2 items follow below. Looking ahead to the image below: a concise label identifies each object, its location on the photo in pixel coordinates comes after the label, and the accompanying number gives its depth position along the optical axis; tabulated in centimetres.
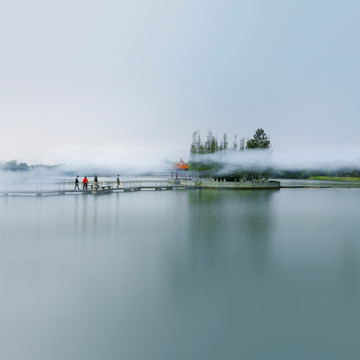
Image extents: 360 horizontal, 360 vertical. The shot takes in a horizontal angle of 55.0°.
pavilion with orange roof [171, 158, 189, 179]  4979
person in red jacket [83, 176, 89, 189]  2863
